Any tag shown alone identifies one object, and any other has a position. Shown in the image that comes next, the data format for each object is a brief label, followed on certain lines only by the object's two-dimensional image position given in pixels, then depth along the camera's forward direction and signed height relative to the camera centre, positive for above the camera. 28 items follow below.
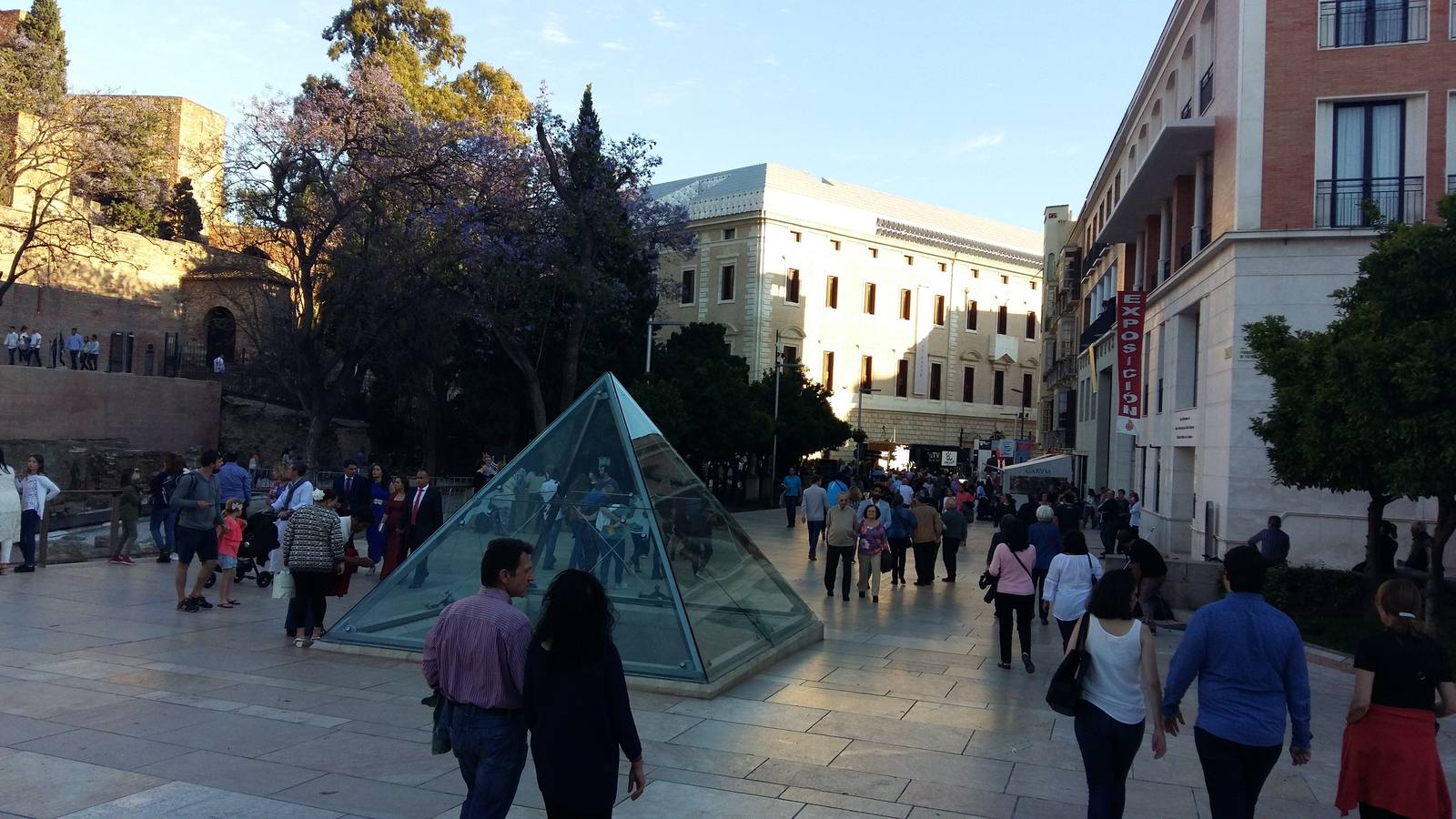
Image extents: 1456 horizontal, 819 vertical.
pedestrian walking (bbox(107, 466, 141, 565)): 15.07 -1.34
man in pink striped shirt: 4.13 -0.95
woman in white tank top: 4.88 -1.05
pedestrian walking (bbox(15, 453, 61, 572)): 13.75 -1.13
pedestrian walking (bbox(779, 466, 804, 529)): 28.72 -1.19
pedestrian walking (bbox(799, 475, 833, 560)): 20.42 -1.15
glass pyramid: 9.05 -0.99
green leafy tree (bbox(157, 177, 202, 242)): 43.19 +7.81
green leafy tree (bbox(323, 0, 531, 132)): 38.38 +13.06
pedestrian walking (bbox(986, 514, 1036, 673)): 10.09 -1.14
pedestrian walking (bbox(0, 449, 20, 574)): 13.20 -1.18
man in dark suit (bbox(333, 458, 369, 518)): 14.54 -0.88
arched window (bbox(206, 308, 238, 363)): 42.97 +3.37
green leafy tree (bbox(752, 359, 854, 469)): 43.06 +1.11
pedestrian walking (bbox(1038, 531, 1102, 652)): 9.03 -1.01
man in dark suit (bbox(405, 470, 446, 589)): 12.83 -0.96
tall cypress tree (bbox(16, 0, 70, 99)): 29.64 +14.41
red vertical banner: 26.36 +2.43
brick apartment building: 18.17 +4.82
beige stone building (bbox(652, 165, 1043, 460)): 55.16 +7.95
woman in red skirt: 4.61 -1.03
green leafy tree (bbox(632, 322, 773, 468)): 32.34 +1.00
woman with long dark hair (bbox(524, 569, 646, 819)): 3.79 -0.91
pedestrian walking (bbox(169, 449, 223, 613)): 11.41 -1.07
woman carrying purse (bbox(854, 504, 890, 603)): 14.62 -1.22
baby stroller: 13.53 -1.51
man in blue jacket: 4.62 -0.92
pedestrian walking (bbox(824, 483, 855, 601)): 14.83 -1.12
